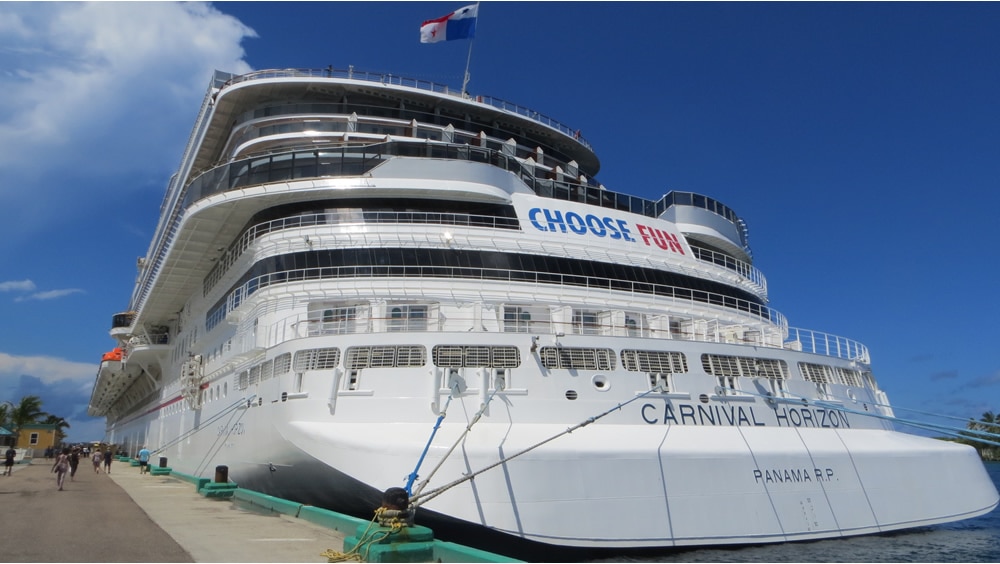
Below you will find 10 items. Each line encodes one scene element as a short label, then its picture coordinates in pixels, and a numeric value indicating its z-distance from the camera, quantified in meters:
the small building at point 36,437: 73.06
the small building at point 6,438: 45.19
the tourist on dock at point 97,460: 30.61
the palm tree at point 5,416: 79.12
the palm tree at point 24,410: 79.56
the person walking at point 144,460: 30.02
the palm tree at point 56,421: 113.88
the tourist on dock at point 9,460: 27.13
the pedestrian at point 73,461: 24.52
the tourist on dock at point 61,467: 20.08
